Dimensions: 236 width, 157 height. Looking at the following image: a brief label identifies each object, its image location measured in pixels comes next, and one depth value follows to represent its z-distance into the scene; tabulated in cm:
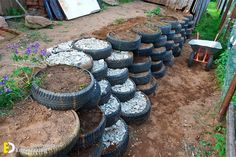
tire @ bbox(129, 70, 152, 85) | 541
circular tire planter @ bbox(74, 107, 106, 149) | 294
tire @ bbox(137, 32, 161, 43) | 577
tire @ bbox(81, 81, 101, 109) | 324
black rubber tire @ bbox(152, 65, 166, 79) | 668
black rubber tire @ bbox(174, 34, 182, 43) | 783
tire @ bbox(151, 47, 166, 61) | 629
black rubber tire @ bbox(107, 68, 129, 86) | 462
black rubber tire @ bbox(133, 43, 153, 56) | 557
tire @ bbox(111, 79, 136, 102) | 472
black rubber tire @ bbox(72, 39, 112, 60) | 434
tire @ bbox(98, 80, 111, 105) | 402
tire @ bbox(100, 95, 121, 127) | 398
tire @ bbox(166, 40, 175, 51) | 708
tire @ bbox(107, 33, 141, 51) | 501
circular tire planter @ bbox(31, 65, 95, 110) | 273
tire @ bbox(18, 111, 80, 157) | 219
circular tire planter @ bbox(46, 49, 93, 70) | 374
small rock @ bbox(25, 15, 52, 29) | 614
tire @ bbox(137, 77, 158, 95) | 567
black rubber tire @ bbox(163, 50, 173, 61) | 698
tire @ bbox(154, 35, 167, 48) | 639
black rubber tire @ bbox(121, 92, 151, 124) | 477
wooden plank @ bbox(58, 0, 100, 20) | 709
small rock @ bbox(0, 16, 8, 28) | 589
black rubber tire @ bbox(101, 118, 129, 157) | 382
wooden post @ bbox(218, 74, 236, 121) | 431
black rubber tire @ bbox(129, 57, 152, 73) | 534
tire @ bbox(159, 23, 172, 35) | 655
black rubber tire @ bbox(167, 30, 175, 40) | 708
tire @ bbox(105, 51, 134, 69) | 470
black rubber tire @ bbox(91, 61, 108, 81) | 402
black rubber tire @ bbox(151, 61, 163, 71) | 646
